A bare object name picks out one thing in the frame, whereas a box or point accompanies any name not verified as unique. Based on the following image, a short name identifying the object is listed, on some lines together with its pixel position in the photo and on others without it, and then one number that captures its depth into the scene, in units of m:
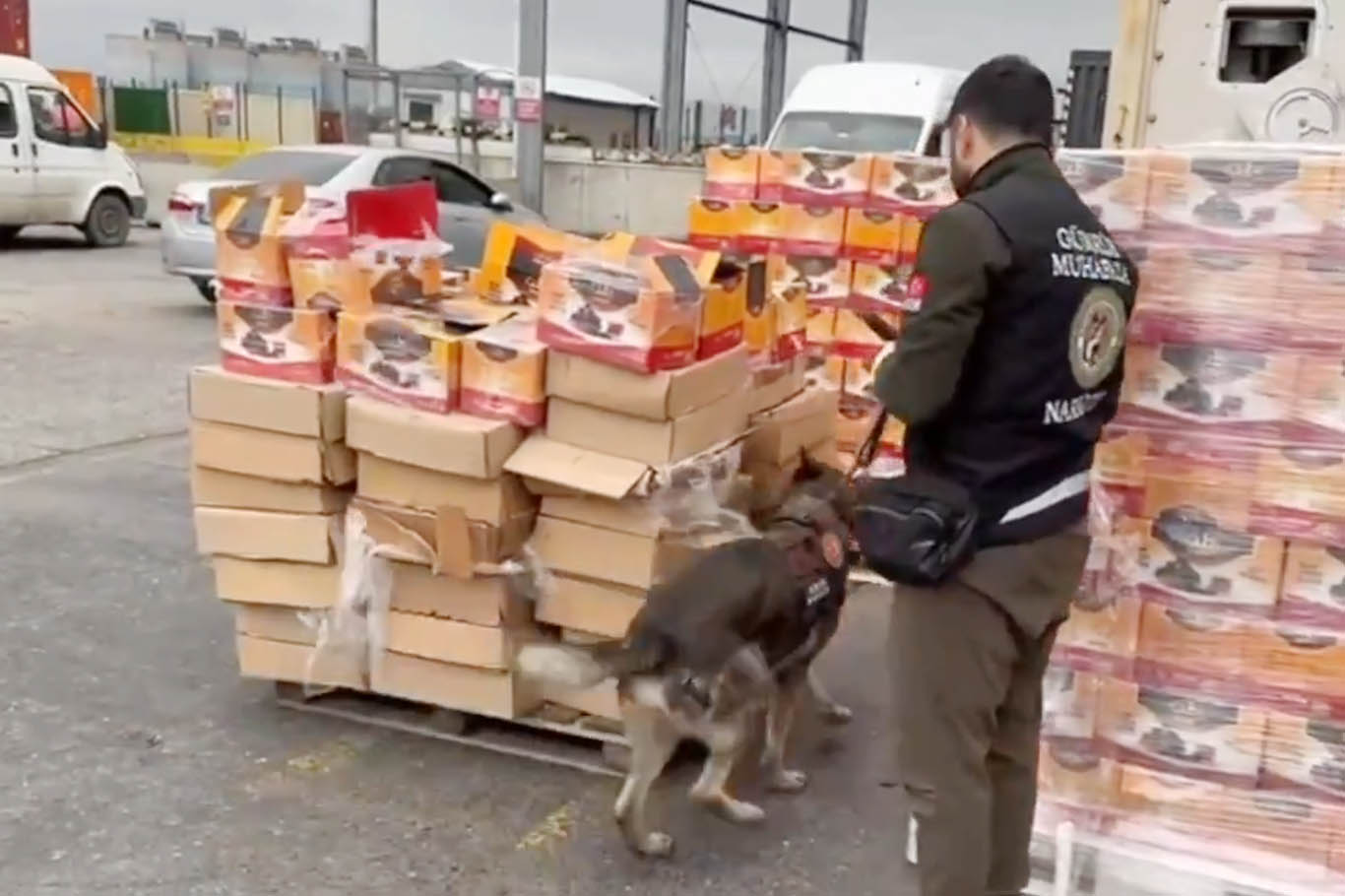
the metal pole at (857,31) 26.00
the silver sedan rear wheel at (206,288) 12.84
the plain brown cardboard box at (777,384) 4.63
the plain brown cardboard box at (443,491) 4.01
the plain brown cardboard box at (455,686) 4.10
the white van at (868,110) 12.90
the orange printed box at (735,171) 6.82
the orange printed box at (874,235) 6.64
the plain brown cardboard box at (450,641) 4.07
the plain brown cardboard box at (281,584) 4.25
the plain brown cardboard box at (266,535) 4.22
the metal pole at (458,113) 21.00
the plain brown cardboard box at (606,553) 3.96
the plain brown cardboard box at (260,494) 4.23
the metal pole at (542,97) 15.95
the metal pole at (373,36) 29.03
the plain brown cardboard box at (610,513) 3.96
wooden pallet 4.09
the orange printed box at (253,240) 4.29
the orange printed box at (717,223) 6.89
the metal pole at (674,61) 19.83
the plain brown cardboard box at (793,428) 4.53
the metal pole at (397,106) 22.70
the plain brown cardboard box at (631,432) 3.94
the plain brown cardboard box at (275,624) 4.30
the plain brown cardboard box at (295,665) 4.27
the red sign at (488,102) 20.88
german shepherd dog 3.45
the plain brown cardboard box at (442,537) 3.99
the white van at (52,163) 16.36
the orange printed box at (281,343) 4.21
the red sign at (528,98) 16.25
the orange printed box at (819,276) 6.77
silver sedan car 12.05
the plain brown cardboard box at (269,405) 4.15
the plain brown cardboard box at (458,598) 4.05
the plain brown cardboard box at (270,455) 4.18
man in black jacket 2.65
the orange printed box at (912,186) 6.61
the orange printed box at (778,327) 4.60
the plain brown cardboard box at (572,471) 3.88
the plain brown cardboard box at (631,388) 3.88
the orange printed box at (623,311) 3.87
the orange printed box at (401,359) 4.07
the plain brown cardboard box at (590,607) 4.02
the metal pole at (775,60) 22.55
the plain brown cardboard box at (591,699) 4.07
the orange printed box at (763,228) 6.82
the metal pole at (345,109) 23.45
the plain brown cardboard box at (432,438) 3.94
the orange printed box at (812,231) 6.72
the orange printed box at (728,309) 4.14
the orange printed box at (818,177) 6.68
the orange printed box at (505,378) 4.01
